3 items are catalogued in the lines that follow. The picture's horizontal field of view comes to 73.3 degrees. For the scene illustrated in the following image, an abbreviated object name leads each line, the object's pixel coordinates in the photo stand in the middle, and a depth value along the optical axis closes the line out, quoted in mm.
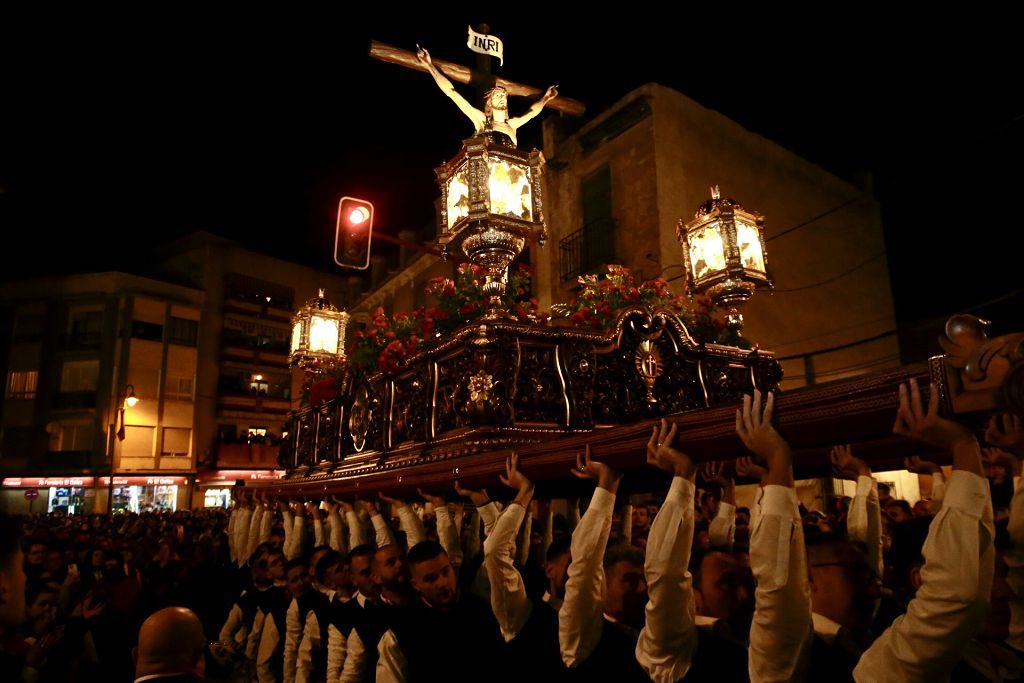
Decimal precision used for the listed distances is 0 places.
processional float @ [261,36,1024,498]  4387
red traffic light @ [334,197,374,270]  9531
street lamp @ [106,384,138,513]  22359
